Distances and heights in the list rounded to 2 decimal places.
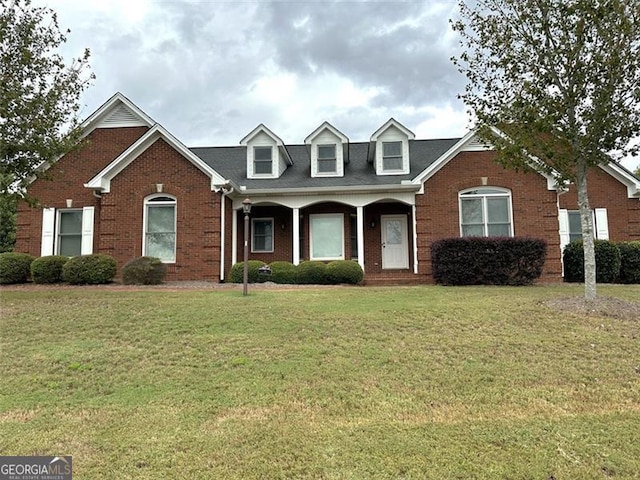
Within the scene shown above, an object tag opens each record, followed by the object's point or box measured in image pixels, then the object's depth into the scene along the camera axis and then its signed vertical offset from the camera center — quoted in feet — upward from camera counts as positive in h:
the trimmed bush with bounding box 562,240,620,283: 46.42 +0.81
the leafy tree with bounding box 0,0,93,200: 32.14 +13.58
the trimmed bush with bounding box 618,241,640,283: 47.96 +0.71
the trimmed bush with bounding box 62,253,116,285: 43.19 +0.59
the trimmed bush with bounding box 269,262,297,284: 47.24 -0.07
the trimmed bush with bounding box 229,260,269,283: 46.58 -0.02
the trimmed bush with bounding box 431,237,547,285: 42.75 +0.95
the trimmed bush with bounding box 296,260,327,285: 47.21 -0.32
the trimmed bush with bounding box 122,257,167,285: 42.75 +0.41
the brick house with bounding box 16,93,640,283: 48.37 +8.40
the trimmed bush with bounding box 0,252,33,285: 46.55 +1.10
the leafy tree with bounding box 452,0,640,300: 27.20 +12.48
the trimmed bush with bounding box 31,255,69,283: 44.83 +0.78
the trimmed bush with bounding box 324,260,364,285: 46.52 -0.06
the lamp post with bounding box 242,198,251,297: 36.05 +4.91
